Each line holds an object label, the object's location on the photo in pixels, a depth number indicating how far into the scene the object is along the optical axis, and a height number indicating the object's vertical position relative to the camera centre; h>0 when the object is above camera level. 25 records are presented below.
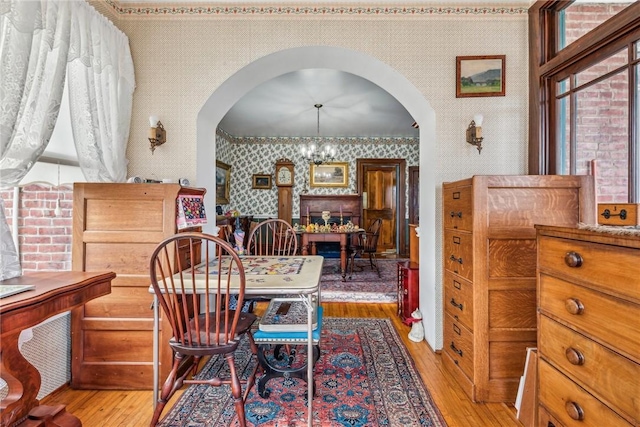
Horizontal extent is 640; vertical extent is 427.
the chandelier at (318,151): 6.13 +1.40
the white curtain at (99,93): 2.12 +0.89
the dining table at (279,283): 1.72 -0.36
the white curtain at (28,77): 1.56 +0.73
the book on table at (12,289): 1.22 -0.29
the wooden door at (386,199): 7.85 +0.47
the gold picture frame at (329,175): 7.78 +1.04
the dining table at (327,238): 5.13 -0.32
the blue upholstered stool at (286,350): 1.84 -0.90
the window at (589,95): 1.83 +0.84
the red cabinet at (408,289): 3.30 -0.73
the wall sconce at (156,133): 2.61 +0.70
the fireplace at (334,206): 7.68 +0.29
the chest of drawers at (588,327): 1.04 -0.40
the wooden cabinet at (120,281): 2.15 -0.43
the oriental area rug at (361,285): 4.18 -1.00
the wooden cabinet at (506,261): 1.97 -0.27
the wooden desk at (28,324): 1.17 -0.39
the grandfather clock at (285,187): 7.73 +0.74
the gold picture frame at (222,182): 6.63 +0.77
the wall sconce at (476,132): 2.61 +0.71
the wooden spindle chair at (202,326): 1.62 -0.62
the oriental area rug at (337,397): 1.86 -1.15
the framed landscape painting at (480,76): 2.72 +1.21
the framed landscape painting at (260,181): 7.75 +0.88
